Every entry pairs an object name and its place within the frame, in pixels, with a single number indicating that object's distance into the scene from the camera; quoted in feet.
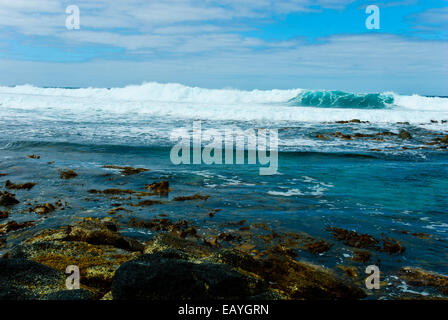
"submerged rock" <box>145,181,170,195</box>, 27.50
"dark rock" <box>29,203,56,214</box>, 21.95
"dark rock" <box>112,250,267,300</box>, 10.45
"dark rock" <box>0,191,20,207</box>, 23.28
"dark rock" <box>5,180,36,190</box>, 27.14
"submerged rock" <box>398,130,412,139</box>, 60.79
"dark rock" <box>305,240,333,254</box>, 17.66
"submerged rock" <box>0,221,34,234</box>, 19.02
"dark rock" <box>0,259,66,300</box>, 10.78
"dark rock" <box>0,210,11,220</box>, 21.09
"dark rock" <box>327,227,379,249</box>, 18.33
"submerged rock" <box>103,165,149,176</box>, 32.42
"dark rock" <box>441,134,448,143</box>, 56.28
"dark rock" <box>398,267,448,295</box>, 14.28
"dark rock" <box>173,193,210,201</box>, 25.52
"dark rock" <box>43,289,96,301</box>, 10.62
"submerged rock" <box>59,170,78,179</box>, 30.46
